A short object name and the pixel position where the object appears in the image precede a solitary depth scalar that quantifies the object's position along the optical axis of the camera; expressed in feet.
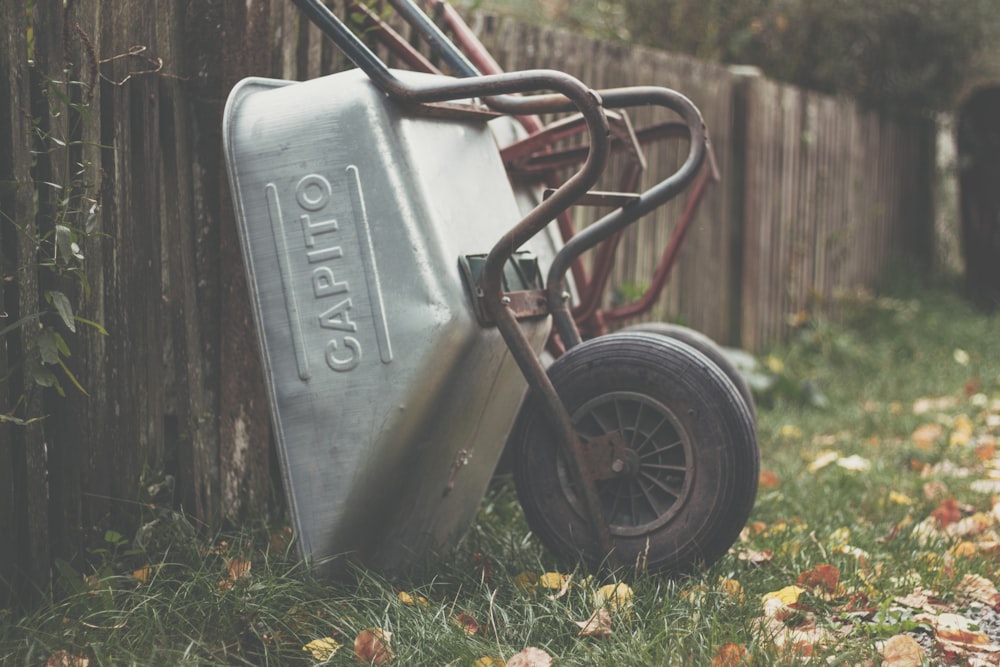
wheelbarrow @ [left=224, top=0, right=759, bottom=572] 7.49
